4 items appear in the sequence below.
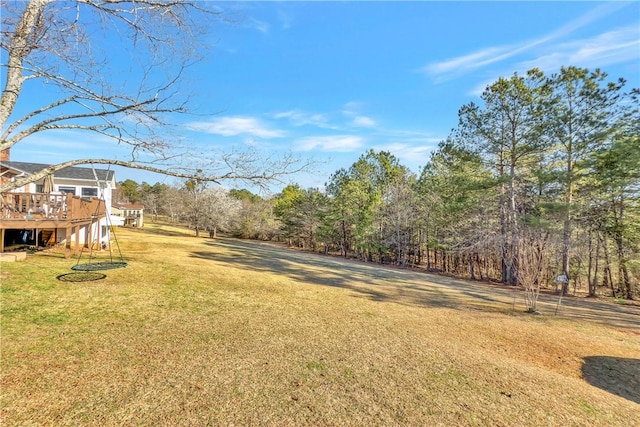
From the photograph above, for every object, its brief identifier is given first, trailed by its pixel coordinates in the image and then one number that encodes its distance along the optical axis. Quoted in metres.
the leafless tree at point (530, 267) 8.62
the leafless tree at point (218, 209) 31.70
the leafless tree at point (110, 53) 2.71
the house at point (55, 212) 8.92
